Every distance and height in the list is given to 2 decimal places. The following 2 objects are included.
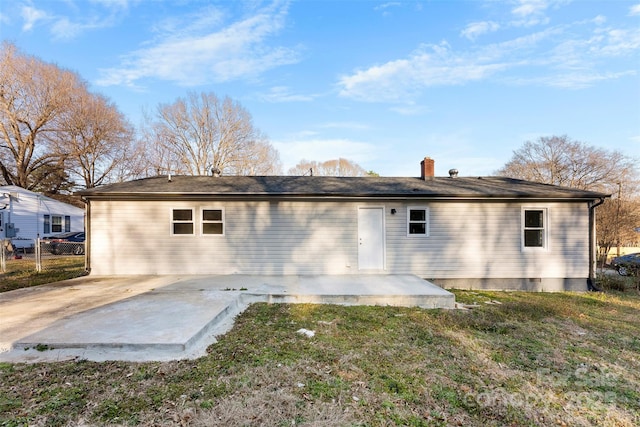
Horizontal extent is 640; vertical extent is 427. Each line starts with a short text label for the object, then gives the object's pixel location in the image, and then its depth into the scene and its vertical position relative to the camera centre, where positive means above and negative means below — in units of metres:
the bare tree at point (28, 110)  20.31 +7.86
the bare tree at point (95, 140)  22.75 +6.38
